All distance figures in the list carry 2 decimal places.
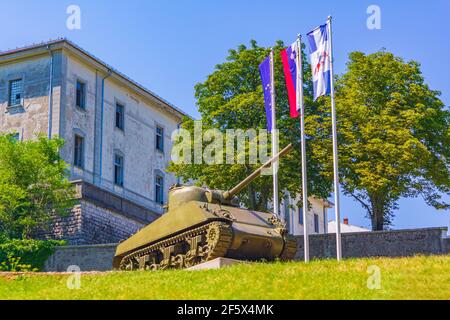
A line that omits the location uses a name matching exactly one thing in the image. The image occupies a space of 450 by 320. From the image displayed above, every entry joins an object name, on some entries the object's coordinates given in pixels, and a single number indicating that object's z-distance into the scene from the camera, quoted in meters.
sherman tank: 23.73
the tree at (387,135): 38.78
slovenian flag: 30.58
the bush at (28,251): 36.62
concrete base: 22.78
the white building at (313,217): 66.91
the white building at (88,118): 44.91
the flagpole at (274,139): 30.91
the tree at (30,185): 38.84
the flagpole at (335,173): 27.07
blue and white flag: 29.06
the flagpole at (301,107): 29.45
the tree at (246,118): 39.31
